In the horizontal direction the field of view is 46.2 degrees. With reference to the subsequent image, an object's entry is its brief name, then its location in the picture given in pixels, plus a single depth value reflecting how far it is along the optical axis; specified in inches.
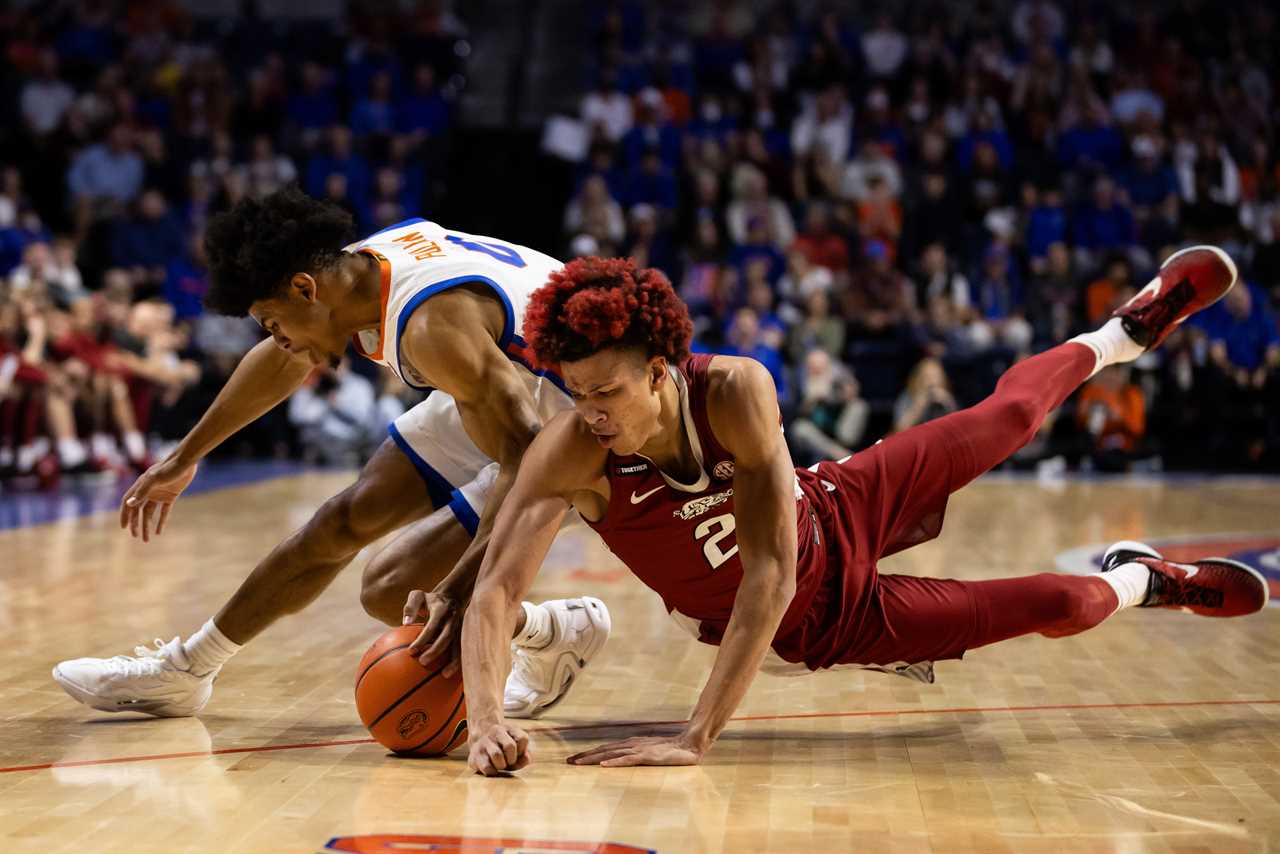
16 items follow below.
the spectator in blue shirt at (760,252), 532.7
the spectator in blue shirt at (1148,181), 546.0
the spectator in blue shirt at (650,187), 564.7
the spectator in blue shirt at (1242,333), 477.7
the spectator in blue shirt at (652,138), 582.9
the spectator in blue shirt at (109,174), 567.8
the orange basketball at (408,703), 134.2
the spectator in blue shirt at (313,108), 613.9
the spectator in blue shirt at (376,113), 608.1
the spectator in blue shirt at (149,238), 538.3
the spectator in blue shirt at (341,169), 568.7
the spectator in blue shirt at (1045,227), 535.5
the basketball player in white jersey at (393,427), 139.7
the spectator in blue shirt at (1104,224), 533.0
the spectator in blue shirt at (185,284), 537.0
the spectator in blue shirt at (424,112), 614.2
